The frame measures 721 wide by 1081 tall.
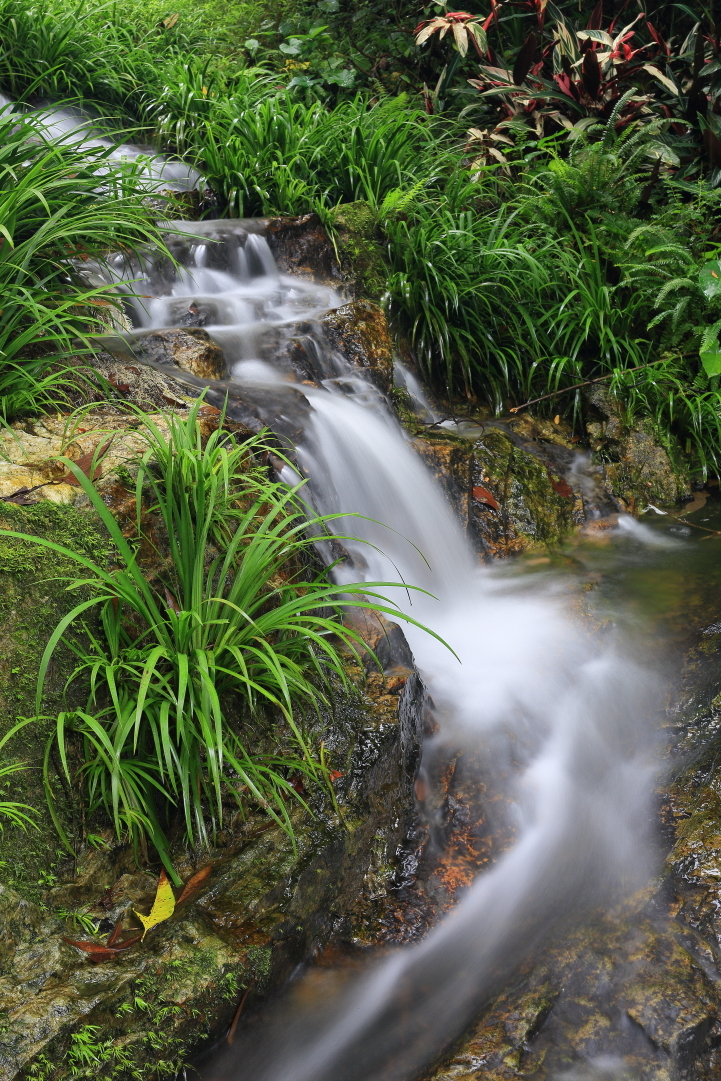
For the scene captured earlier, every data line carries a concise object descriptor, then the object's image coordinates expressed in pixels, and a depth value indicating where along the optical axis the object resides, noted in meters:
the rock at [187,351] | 3.78
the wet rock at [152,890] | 1.70
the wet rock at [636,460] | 4.72
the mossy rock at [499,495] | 4.26
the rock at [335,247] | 5.14
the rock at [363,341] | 4.56
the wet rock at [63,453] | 2.38
